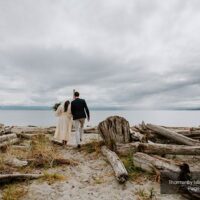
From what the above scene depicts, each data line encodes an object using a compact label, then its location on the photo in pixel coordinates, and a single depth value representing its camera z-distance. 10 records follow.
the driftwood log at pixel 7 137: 12.85
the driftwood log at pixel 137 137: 10.83
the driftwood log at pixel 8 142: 11.99
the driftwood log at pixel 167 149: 9.46
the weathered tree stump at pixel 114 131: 10.69
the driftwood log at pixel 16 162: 9.05
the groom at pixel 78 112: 12.84
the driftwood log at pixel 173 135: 10.76
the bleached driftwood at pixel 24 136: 14.98
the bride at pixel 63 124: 13.81
